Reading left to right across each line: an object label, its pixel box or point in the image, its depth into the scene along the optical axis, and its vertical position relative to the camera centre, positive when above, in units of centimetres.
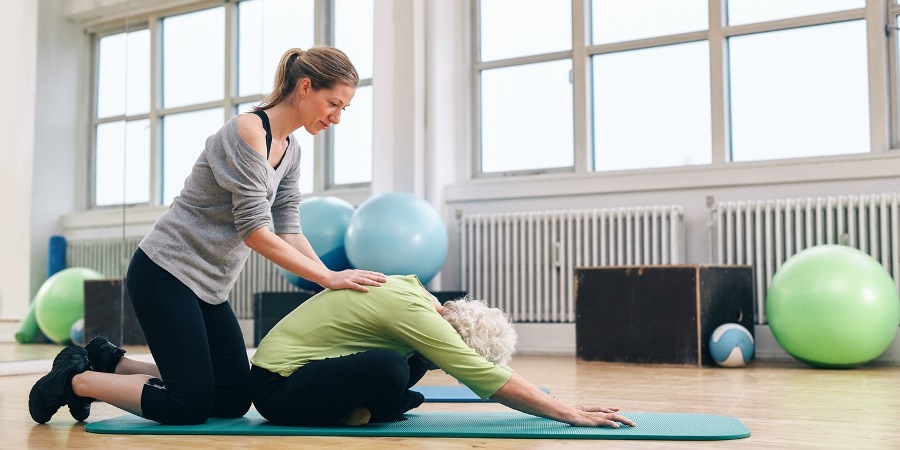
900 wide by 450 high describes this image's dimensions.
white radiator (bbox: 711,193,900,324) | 462 +13
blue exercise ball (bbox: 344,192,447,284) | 473 +11
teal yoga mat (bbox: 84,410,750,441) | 210 -41
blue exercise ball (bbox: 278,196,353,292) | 495 +16
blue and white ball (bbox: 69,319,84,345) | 449 -35
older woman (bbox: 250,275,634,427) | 204 -23
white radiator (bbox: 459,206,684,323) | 521 +4
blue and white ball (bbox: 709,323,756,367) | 446 -45
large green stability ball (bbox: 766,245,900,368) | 411 -24
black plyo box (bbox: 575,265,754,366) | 455 -28
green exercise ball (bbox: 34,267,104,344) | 428 -20
